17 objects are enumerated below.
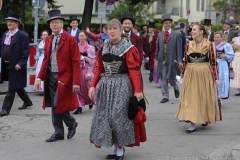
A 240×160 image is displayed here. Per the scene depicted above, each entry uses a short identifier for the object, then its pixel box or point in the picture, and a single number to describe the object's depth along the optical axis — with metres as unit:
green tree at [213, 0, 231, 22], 58.84
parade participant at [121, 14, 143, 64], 9.37
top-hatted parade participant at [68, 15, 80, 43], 14.65
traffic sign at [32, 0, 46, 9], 16.25
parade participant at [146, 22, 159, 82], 16.12
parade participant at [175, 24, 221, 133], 8.80
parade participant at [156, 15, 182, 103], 11.98
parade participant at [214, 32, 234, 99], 11.30
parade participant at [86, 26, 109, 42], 19.08
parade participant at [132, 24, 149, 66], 16.10
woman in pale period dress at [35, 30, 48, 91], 13.22
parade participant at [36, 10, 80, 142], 7.79
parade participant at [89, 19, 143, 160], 6.71
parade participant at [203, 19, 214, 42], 16.55
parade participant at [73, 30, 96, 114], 10.80
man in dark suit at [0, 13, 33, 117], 10.40
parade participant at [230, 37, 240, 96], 13.60
